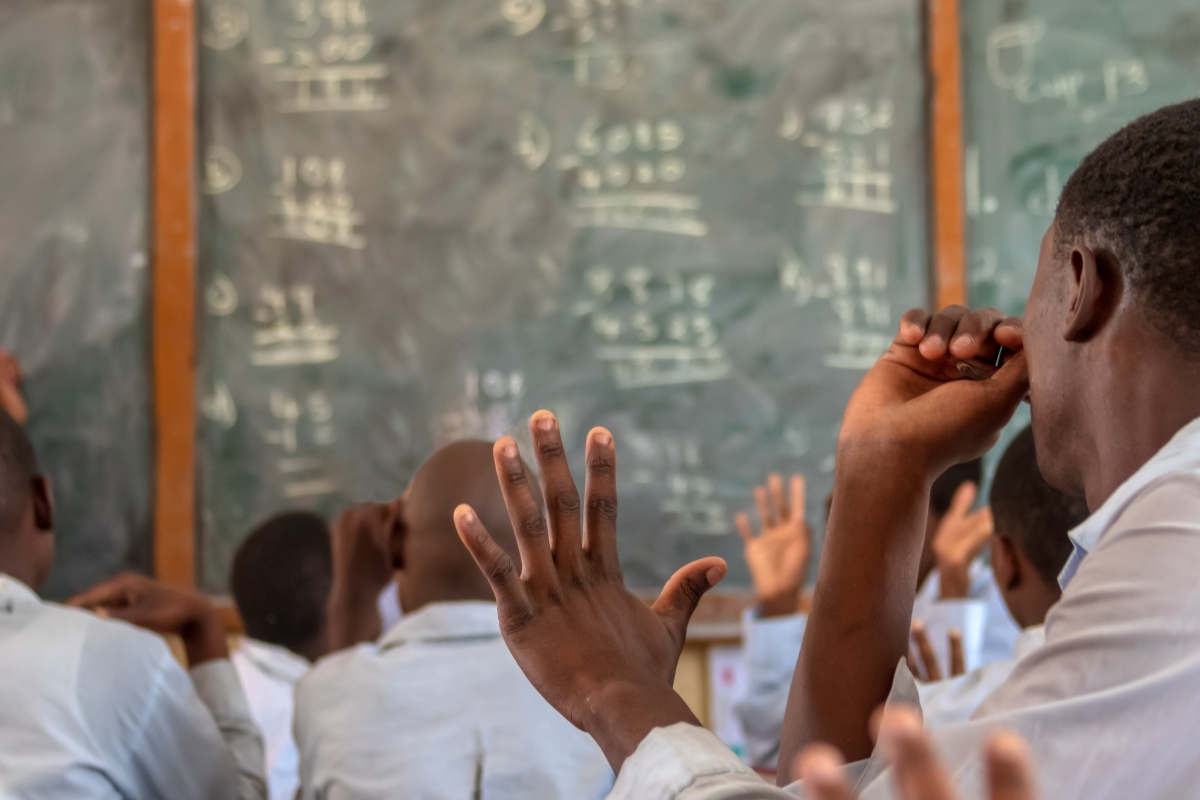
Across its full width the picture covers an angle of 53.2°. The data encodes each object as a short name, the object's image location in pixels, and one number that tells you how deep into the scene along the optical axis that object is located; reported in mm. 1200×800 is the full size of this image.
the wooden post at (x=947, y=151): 3455
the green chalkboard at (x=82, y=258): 3559
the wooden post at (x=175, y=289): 3547
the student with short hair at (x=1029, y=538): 1872
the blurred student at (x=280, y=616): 2584
